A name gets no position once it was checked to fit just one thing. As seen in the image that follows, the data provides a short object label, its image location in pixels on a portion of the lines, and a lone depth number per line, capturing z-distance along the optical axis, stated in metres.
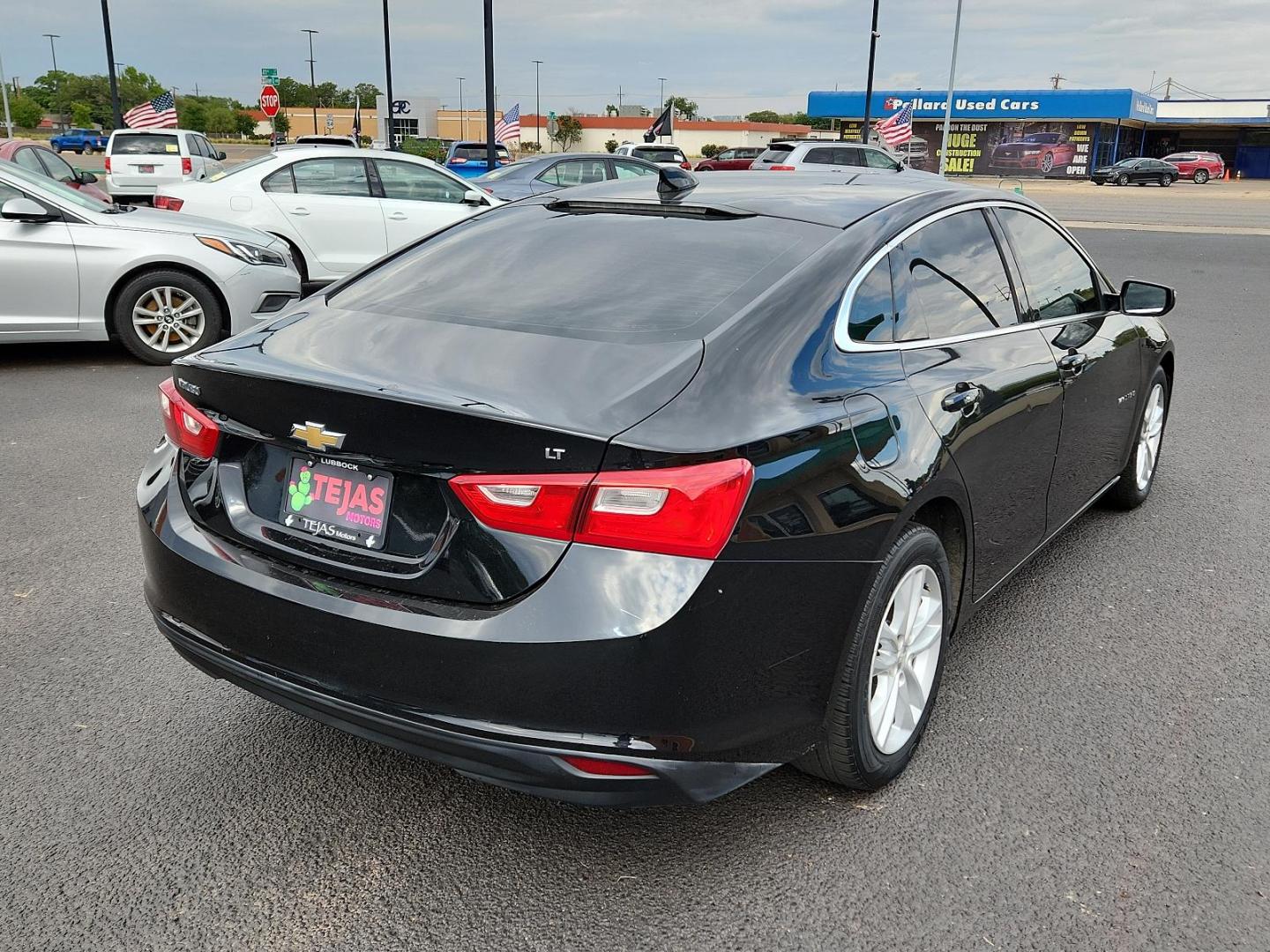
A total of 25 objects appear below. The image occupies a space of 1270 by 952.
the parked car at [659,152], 25.42
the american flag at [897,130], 32.53
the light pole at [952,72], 38.03
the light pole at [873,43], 36.47
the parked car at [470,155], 29.03
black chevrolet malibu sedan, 2.23
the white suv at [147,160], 21.89
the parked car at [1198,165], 55.88
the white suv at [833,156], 20.95
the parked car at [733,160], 29.45
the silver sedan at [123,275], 7.93
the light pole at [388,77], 34.53
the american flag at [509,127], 34.50
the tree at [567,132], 101.12
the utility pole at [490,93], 21.48
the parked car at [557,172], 16.06
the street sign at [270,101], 37.25
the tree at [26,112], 92.19
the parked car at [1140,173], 51.85
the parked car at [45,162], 15.22
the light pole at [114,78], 31.17
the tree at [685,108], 151.50
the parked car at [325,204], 10.96
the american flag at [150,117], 30.70
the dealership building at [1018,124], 63.81
